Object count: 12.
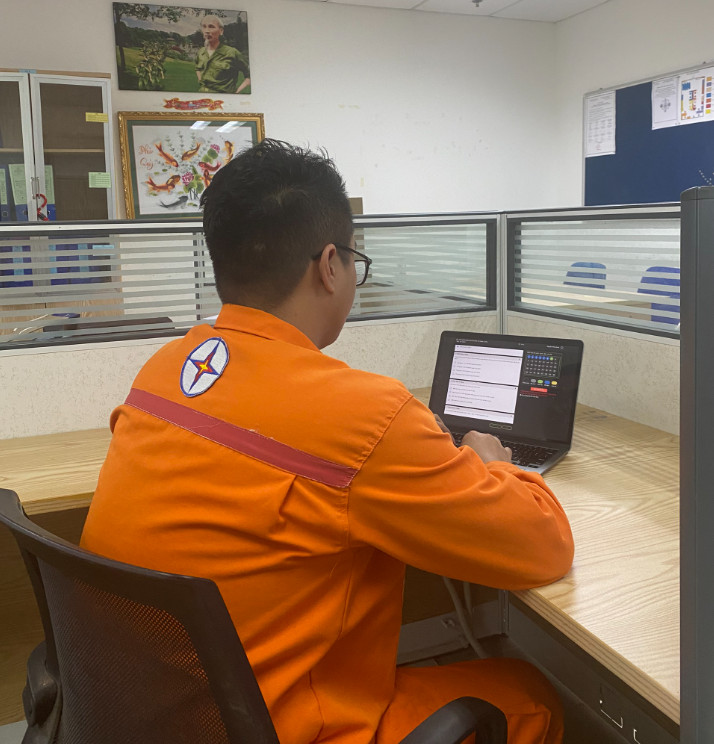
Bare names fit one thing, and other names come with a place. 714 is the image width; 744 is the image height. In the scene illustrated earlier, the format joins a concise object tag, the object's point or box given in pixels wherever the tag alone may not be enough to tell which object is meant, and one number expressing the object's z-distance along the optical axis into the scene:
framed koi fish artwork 4.67
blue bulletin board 4.67
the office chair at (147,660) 0.66
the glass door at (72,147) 4.21
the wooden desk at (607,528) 0.85
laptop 1.57
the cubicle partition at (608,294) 1.66
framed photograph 4.60
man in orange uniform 0.83
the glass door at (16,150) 4.13
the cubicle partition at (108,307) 1.72
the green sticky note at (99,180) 4.43
